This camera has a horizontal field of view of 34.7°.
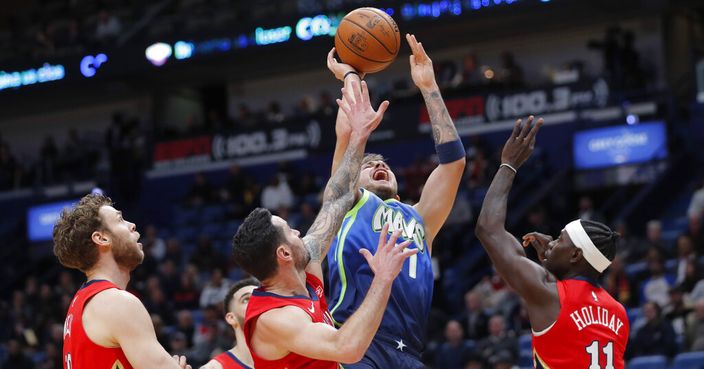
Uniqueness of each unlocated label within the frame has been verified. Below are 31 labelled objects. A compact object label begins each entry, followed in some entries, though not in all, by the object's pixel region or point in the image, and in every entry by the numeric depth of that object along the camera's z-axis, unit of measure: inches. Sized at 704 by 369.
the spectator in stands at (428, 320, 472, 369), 498.9
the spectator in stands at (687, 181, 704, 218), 566.1
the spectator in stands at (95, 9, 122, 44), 890.1
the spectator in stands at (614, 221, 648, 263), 554.3
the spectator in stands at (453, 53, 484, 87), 787.5
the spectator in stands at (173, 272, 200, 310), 685.9
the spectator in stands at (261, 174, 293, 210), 751.7
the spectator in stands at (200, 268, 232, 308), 640.4
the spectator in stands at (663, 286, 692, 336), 469.1
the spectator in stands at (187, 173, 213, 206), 830.5
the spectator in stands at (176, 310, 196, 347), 611.6
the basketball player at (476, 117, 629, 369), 215.3
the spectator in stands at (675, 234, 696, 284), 506.6
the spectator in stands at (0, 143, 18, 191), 974.4
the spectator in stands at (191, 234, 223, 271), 722.8
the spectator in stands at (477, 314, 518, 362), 479.5
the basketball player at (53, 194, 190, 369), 183.6
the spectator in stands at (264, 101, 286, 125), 853.2
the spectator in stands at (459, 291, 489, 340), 531.8
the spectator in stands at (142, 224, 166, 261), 760.3
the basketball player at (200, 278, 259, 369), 253.4
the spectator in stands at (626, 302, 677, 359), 450.0
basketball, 246.1
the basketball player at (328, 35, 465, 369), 223.9
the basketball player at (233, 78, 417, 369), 175.0
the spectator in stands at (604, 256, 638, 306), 510.3
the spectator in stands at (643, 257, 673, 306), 500.4
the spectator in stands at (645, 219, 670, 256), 540.7
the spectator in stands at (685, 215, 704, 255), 528.4
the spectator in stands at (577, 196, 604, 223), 595.2
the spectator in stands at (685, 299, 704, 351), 443.2
